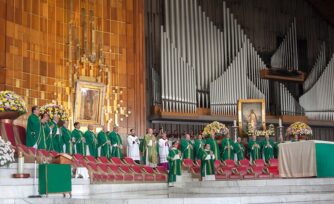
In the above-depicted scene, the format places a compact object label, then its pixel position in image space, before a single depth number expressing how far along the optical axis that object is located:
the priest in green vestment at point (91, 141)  15.60
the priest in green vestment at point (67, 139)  14.62
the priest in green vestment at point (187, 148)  16.73
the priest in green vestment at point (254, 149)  18.02
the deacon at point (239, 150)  17.62
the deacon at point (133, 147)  16.55
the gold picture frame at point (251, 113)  19.53
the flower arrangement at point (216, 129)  17.92
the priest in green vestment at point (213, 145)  17.19
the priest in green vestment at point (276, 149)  18.31
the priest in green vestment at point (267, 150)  18.09
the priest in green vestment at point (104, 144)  15.84
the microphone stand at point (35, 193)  9.60
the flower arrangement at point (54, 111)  14.18
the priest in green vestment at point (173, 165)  14.34
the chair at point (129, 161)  14.85
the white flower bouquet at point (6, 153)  9.84
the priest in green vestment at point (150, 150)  16.42
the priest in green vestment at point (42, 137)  13.09
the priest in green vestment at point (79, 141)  15.06
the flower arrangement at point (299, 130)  18.08
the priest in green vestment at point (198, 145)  16.67
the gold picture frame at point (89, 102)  16.98
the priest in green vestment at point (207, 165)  14.80
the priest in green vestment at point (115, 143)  16.06
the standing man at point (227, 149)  17.36
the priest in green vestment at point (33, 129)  12.79
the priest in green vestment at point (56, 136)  14.05
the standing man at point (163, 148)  16.45
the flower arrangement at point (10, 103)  11.84
